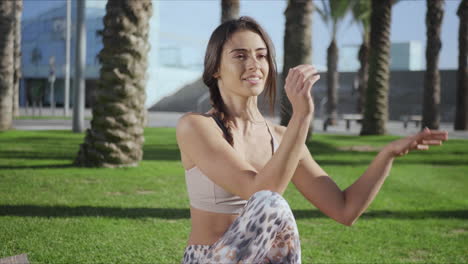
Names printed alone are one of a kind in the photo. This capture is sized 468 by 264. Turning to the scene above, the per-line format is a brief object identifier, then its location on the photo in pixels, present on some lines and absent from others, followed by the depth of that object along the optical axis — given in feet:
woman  7.78
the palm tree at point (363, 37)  108.88
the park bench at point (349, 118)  88.89
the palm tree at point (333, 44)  104.86
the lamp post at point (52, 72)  124.67
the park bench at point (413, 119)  89.51
